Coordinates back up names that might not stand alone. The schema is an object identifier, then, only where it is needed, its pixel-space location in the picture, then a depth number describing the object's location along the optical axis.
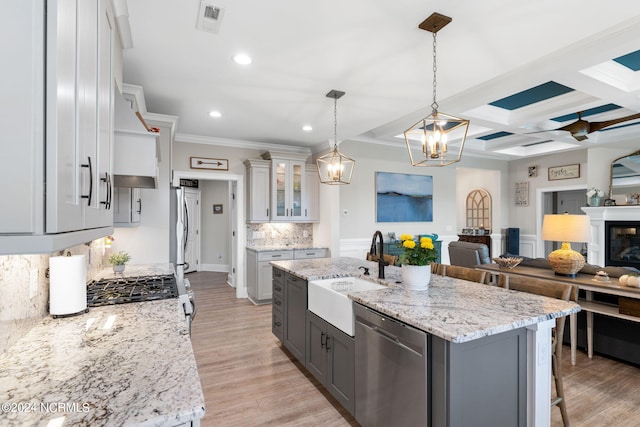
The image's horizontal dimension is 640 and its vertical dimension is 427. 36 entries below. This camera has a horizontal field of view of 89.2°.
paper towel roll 1.62
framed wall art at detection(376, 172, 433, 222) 6.12
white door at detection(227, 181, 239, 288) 5.82
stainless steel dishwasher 1.57
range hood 2.02
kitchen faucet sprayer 2.50
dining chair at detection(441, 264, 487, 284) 2.68
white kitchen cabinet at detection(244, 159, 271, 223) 5.42
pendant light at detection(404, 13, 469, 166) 2.17
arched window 8.45
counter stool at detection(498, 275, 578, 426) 2.10
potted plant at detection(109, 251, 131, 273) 3.02
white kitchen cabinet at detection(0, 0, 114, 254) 0.70
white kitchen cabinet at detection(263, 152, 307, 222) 5.51
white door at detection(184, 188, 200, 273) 8.06
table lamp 3.22
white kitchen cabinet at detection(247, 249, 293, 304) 5.10
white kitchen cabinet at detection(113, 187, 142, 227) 2.86
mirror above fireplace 5.62
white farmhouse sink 2.16
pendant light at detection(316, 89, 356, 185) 3.47
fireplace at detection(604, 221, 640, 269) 5.59
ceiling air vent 2.06
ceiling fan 3.59
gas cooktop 2.01
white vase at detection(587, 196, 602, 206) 5.93
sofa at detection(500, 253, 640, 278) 3.17
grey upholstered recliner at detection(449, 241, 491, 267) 4.68
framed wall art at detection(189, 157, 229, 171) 5.24
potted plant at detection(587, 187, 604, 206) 5.91
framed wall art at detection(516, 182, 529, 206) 7.64
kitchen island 1.47
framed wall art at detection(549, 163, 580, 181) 6.79
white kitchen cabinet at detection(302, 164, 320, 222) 5.79
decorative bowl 3.72
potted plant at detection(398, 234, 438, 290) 2.15
